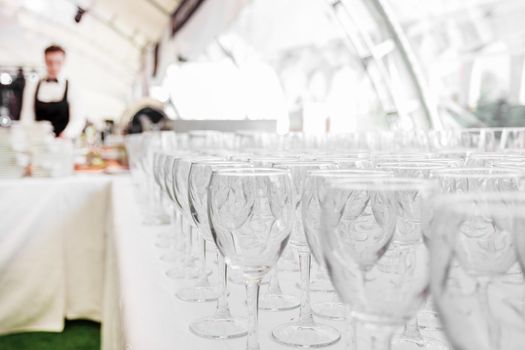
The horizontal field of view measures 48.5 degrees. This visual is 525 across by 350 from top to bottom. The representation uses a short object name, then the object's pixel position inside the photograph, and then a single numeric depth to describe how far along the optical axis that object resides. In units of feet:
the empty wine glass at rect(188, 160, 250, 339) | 2.54
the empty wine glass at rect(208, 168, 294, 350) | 2.19
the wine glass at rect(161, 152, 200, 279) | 3.50
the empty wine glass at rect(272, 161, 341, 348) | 2.44
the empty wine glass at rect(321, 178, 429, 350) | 1.66
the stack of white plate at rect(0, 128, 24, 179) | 9.55
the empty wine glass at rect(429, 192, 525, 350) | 1.18
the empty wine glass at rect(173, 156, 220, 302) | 2.99
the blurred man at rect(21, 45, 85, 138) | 14.49
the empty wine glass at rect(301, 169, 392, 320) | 2.02
